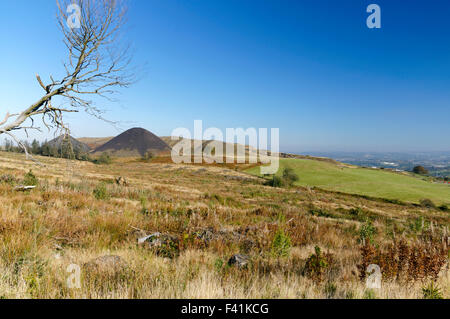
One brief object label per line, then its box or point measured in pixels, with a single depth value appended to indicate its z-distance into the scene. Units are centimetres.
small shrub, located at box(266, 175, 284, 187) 4413
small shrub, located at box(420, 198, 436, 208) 3247
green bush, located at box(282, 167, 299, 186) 4728
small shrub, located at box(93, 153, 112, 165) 7818
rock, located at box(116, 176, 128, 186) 2081
